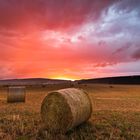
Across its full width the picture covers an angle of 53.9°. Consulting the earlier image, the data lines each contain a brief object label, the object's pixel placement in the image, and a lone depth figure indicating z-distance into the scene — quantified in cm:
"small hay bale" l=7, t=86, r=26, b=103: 1048
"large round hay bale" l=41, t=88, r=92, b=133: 464
